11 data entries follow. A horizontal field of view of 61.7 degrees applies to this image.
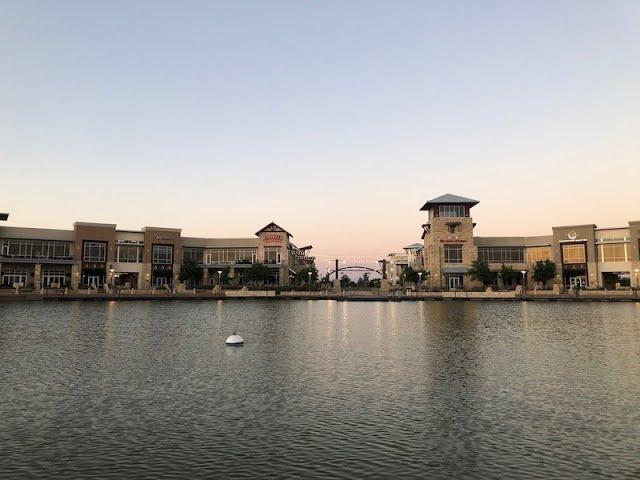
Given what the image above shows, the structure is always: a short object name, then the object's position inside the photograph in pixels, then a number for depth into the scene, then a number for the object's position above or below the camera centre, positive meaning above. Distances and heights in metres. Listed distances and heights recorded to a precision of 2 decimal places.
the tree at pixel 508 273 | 107.88 +4.97
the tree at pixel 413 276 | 133.62 +5.35
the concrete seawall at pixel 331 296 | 82.94 +0.06
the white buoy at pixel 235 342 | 31.47 -2.67
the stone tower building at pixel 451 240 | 111.50 +11.84
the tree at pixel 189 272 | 110.62 +4.92
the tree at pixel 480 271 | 103.84 +5.12
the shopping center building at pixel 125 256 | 104.56 +8.53
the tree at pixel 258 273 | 112.00 +4.95
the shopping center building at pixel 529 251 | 105.19 +9.68
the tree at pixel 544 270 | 104.50 +5.42
